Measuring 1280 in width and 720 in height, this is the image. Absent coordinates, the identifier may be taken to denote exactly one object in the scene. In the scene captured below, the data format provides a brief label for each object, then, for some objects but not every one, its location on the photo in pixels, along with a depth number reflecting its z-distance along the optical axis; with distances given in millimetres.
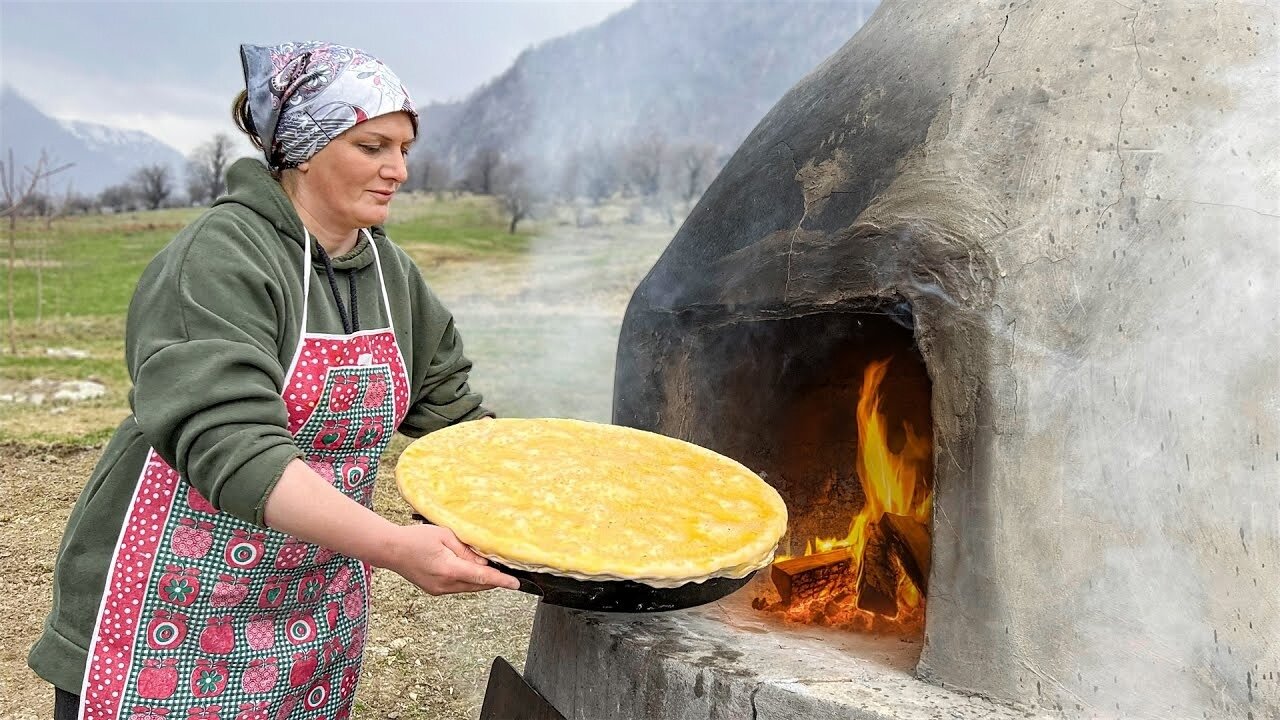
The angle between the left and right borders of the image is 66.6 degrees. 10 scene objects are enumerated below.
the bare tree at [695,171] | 22656
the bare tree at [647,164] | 23703
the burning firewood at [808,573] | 2574
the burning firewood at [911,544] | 2389
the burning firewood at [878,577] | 2523
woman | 1586
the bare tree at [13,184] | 10445
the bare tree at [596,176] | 24781
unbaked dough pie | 1723
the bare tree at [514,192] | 23375
